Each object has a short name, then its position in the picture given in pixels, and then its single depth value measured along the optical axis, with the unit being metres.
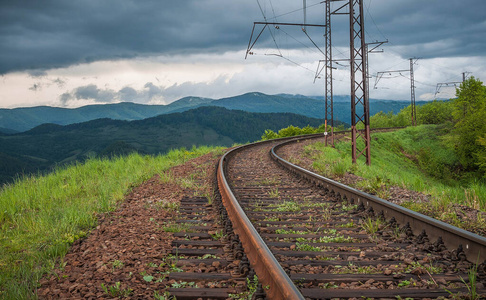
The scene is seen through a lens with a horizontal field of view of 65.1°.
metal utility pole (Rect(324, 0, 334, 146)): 22.71
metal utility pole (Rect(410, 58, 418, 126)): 56.03
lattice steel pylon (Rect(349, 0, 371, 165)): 15.75
